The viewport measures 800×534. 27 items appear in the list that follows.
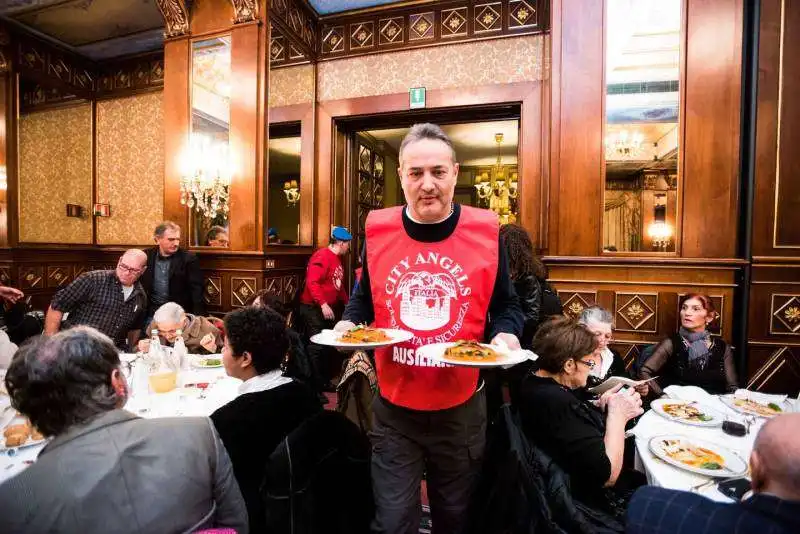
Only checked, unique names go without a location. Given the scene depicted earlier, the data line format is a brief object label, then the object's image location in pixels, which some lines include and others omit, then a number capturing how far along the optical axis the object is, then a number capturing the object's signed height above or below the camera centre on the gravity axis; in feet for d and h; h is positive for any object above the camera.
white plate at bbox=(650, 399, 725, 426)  6.14 -2.50
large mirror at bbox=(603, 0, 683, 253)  11.76 +4.66
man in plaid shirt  9.95 -1.23
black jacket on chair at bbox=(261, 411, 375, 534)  3.90 -2.39
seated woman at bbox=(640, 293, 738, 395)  9.21 -2.34
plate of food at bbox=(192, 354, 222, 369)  8.14 -2.21
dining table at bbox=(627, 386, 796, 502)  4.62 -2.57
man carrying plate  4.50 -0.93
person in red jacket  14.89 -1.44
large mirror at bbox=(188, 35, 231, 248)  15.53 +4.27
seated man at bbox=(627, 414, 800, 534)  2.75 -1.76
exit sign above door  16.03 +6.15
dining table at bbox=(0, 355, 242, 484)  4.75 -2.31
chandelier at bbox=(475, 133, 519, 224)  26.84 +4.34
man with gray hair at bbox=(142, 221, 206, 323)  13.67 -0.77
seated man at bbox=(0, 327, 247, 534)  2.82 -1.58
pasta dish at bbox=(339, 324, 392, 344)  4.45 -0.91
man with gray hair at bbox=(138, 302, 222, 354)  8.35 -1.80
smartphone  4.23 -2.45
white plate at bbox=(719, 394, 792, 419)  6.56 -2.50
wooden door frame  14.84 +4.67
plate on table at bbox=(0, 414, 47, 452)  4.74 -2.21
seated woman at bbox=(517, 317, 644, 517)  4.96 -2.14
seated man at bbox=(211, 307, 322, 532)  4.61 -1.80
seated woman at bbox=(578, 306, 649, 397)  8.36 -1.73
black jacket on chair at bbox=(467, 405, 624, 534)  3.94 -2.51
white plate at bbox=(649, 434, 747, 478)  4.59 -2.44
